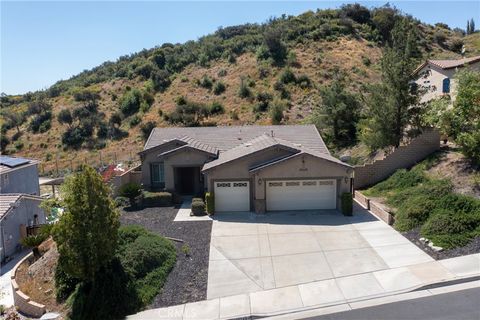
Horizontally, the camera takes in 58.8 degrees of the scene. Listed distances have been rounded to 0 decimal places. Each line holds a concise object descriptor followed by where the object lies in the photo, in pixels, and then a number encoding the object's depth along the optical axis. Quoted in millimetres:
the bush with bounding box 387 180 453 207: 20031
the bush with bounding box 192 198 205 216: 22781
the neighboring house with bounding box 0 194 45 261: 21469
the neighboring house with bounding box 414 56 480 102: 29070
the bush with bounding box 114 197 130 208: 25656
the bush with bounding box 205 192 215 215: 22812
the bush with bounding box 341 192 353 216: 21656
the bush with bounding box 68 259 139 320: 13203
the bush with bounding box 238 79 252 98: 57156
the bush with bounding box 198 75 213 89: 63062
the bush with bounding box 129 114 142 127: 58603
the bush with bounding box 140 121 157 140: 53844
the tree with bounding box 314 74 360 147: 34750
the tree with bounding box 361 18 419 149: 25953
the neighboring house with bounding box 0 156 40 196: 27078
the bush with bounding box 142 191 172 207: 25250
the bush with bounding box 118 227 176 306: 14398
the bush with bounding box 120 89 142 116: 62844
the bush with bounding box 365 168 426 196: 23766
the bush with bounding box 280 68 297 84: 57688
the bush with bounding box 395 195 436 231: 18766
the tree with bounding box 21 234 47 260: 19281
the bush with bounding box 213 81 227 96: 60403
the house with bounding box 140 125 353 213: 22516
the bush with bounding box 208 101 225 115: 55000
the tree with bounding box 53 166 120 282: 13453
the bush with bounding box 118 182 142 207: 24984
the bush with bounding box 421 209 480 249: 16266
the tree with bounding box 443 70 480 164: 21562
